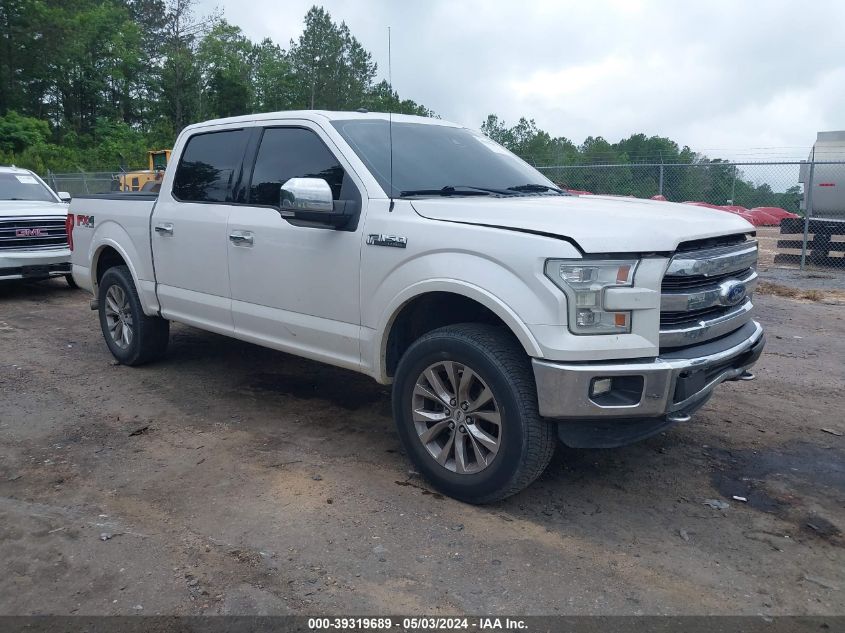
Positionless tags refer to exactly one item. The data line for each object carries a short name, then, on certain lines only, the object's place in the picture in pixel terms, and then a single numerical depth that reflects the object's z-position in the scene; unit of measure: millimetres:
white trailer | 13953
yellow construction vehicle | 21788
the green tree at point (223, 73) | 46656
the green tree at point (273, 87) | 48000
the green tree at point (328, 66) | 48500
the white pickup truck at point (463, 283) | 3369
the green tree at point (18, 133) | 34750
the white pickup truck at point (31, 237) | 10016
